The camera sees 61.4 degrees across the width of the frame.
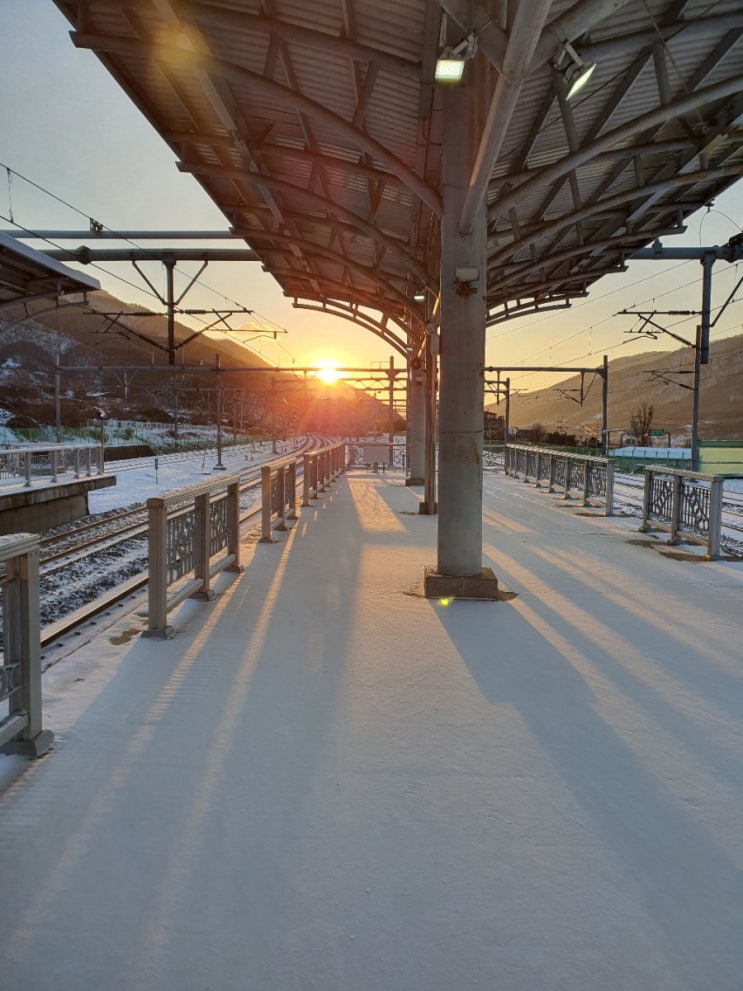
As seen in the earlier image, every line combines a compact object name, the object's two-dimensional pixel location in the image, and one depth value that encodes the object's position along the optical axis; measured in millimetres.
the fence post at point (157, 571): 4594
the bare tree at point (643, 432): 56094
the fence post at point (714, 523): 7918
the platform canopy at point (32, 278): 9492
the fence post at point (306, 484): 13625
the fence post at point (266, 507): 8914
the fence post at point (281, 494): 10223
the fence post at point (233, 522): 6940
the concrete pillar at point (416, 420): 16781
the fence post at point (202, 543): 5715
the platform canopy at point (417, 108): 5062
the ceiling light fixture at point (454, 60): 3377
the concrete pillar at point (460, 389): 5895
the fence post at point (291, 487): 11081
